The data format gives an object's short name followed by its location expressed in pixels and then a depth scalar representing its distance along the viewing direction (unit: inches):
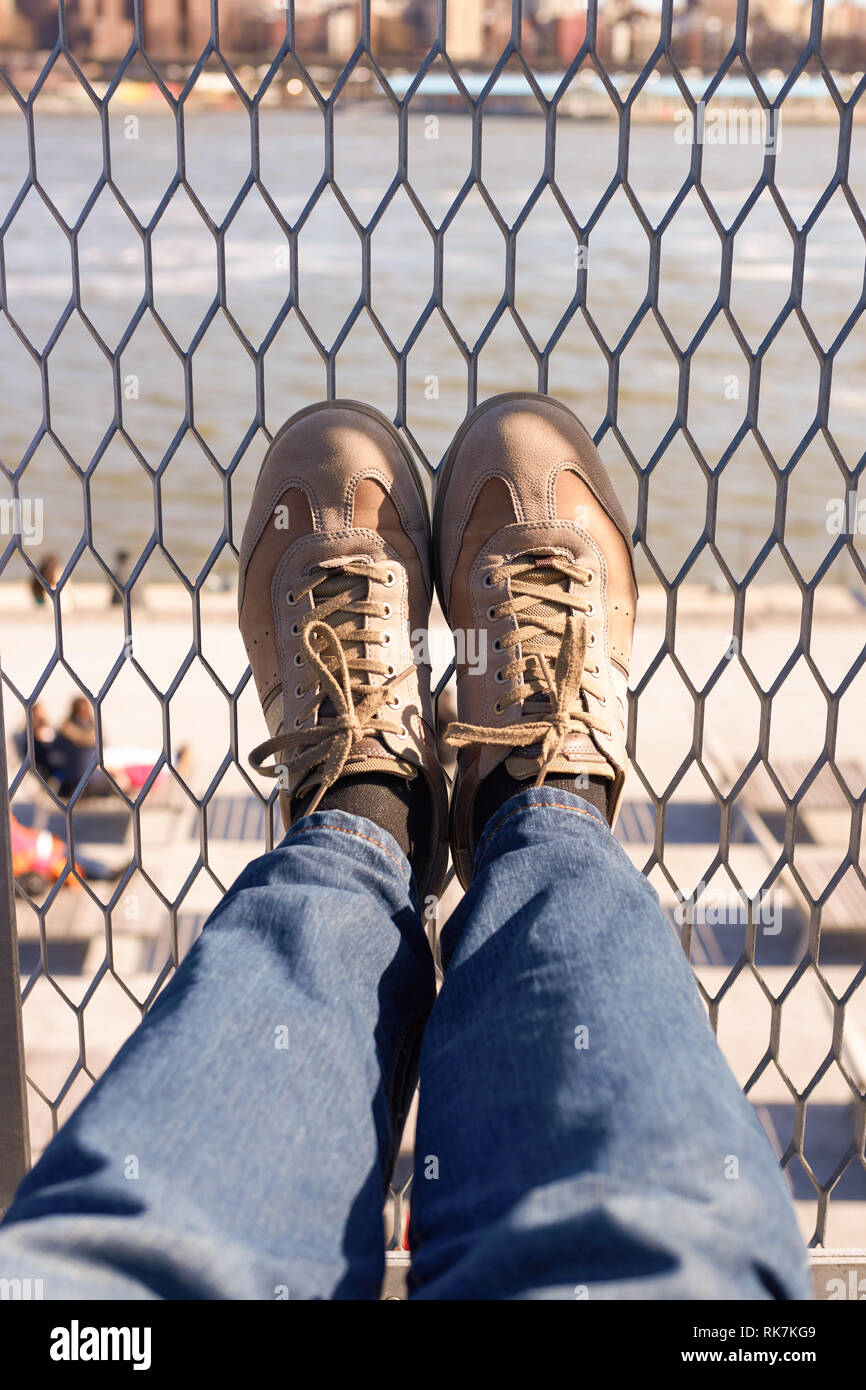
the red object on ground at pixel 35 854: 155.8
